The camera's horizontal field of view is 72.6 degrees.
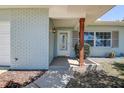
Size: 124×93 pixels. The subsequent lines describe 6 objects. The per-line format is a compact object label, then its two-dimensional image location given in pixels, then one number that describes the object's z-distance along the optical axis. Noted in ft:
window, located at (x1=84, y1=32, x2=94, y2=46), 25.40
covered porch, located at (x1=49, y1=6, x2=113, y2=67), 14.16
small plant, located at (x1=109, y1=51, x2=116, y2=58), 23.77
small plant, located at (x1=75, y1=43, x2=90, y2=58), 22.11
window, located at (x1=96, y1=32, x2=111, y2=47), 25.40
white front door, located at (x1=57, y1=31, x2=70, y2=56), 24.68
